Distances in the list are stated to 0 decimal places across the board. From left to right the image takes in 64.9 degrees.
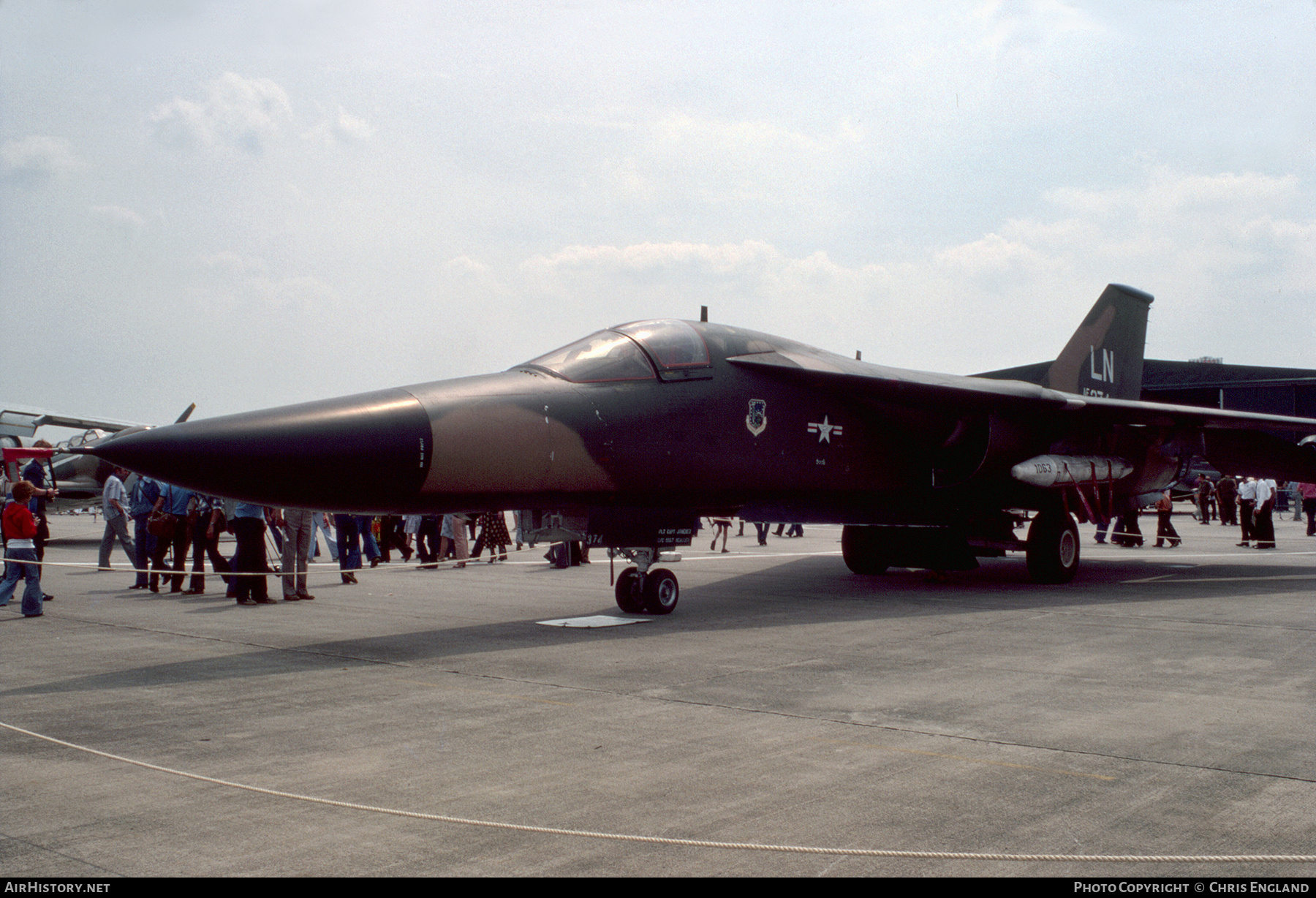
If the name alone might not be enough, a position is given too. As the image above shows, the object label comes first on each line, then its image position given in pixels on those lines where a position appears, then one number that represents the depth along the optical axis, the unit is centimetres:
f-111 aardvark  748
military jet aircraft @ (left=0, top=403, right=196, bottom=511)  2695
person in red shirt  1110
